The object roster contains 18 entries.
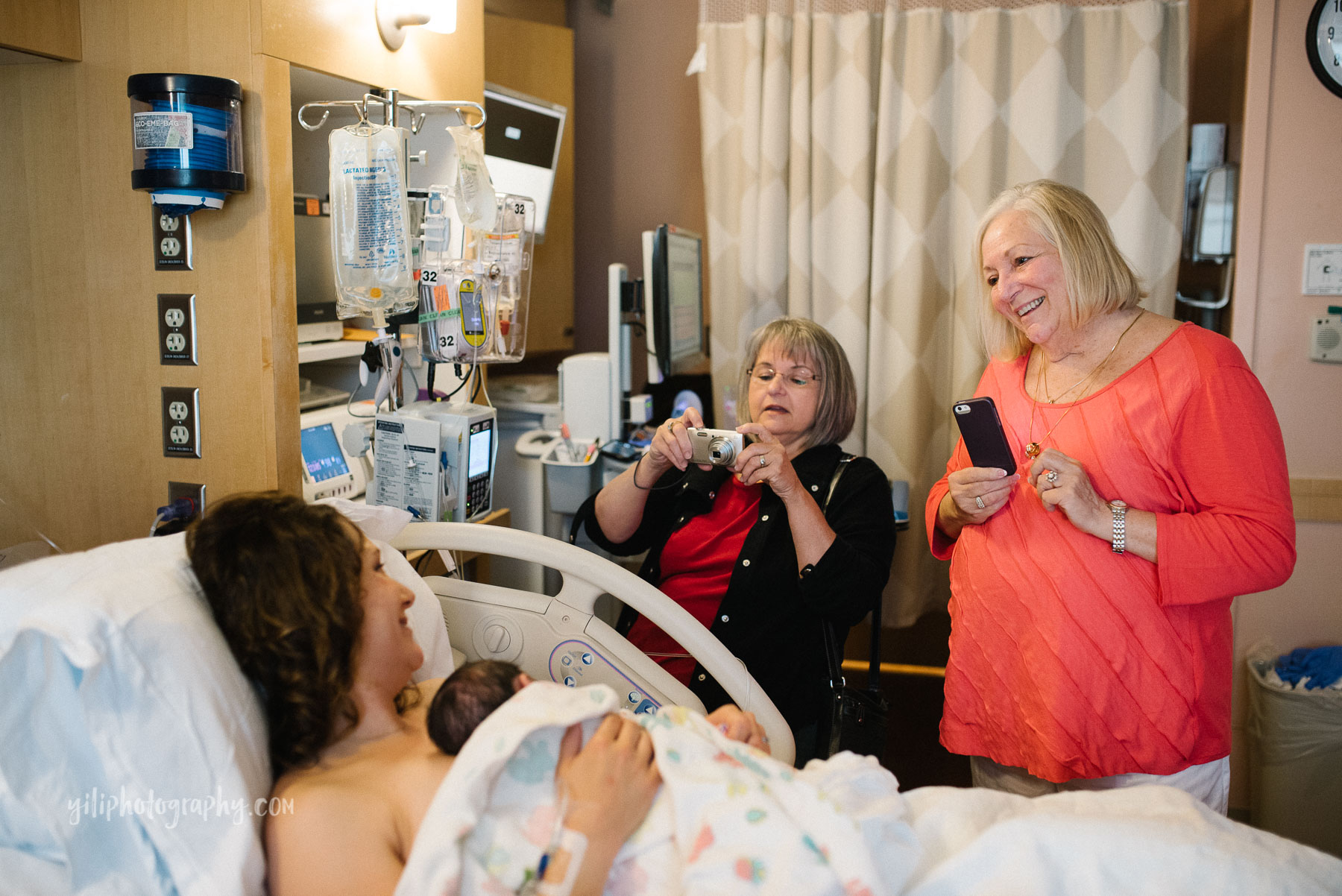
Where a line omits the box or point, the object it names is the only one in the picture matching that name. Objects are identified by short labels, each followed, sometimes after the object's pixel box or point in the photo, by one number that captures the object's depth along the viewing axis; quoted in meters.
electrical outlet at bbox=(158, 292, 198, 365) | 1.76
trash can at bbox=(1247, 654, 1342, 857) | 2.24
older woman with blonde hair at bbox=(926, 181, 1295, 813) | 1.40
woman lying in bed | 1.08
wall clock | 2.28
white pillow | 1.06
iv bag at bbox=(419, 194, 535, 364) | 1.92
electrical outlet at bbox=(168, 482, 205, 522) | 1.81
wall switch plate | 2.35
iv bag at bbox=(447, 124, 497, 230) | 1.92
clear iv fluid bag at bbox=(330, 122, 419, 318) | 1.80
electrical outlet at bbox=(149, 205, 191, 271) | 1.73
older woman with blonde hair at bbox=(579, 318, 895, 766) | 1.77
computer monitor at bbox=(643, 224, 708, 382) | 2.56
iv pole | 1.86
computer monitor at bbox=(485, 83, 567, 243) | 2.82
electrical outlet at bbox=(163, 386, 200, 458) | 1.79
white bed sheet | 1.01
